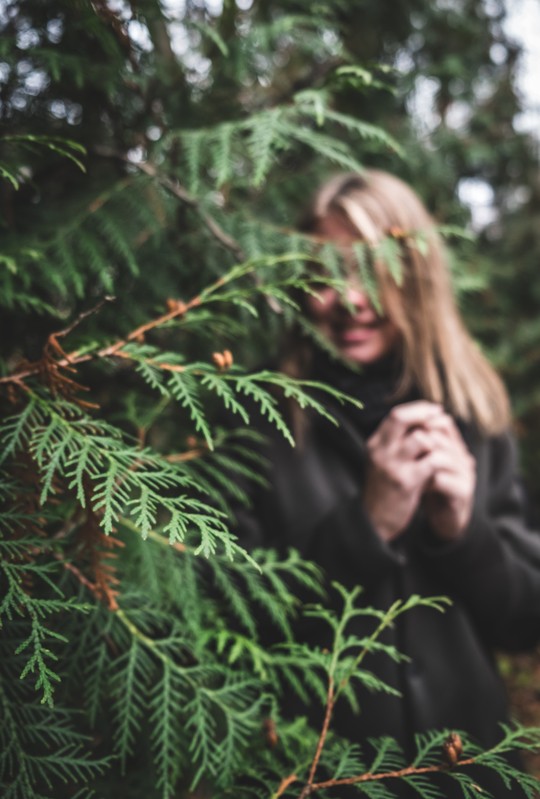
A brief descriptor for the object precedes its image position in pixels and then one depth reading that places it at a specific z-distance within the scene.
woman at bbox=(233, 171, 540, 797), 1.61
